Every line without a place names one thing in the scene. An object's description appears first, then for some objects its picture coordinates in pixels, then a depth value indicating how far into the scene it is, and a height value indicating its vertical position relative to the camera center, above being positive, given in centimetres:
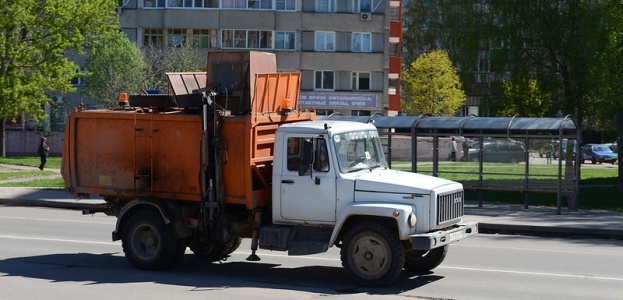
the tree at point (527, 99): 4456 +63
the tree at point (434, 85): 7419 +197
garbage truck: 1335 -101
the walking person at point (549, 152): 2683 -106
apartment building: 6675 +504
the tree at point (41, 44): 4950 +318
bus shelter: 2661 -105
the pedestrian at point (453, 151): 2873 -115
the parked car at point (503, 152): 2734 -111
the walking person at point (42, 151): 4359 -196
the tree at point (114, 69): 5750 +225
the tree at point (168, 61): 5809 +285
